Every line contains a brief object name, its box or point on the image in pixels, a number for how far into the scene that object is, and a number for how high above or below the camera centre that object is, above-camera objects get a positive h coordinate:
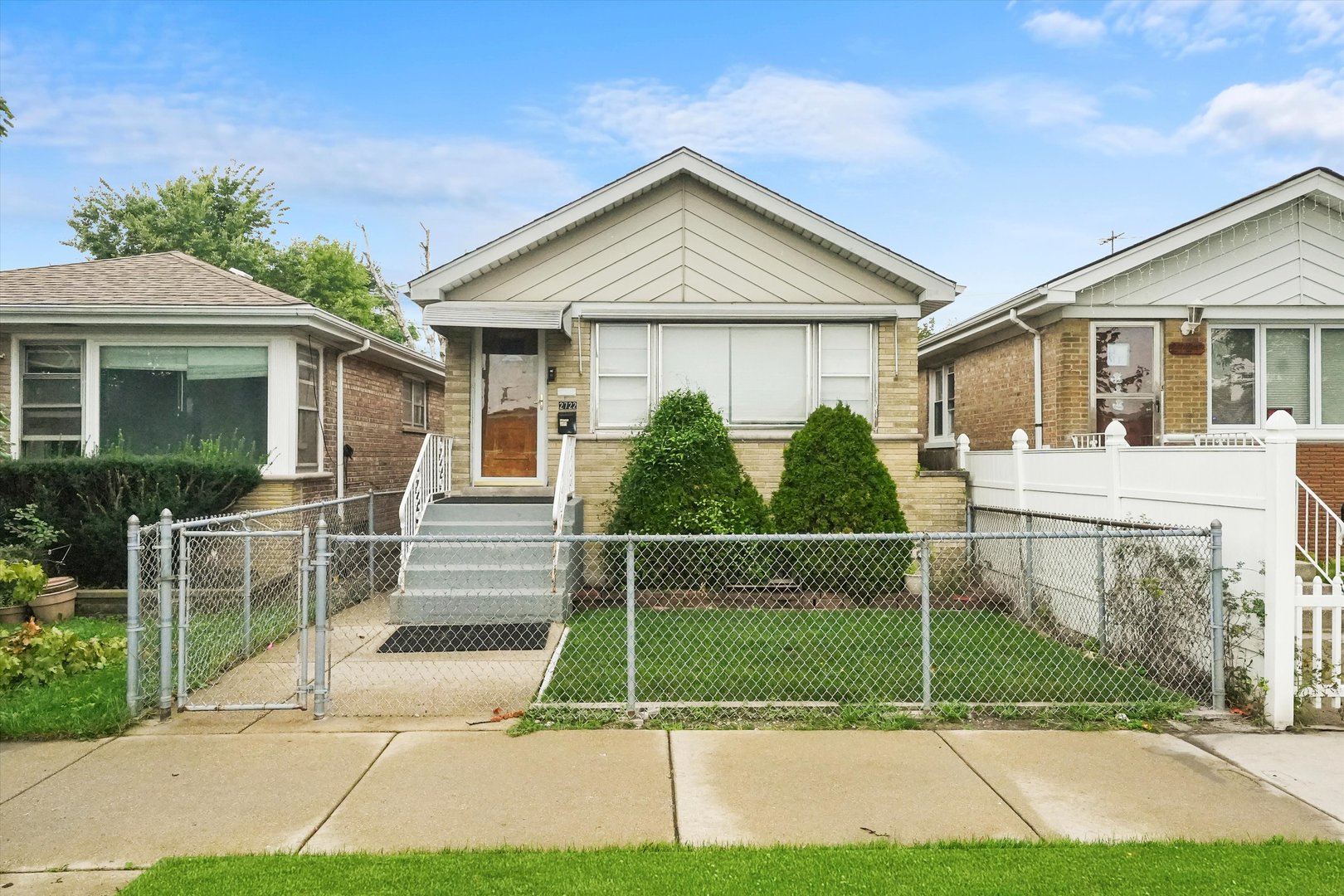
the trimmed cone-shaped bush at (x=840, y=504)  10.13 -0.61
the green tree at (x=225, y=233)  33.69 +8.70
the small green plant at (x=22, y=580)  8.71 -1.30
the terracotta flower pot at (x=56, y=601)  9.49 -1.65
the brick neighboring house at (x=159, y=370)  11.24 +1.07
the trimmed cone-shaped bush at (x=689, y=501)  10.27 -0.58
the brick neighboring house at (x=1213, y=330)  11.24 +1.61
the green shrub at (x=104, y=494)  10.23 -0.51
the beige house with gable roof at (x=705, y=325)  11.59 +1.72
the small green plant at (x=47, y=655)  6.88 -1.66
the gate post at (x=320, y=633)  5.91 -1.23
